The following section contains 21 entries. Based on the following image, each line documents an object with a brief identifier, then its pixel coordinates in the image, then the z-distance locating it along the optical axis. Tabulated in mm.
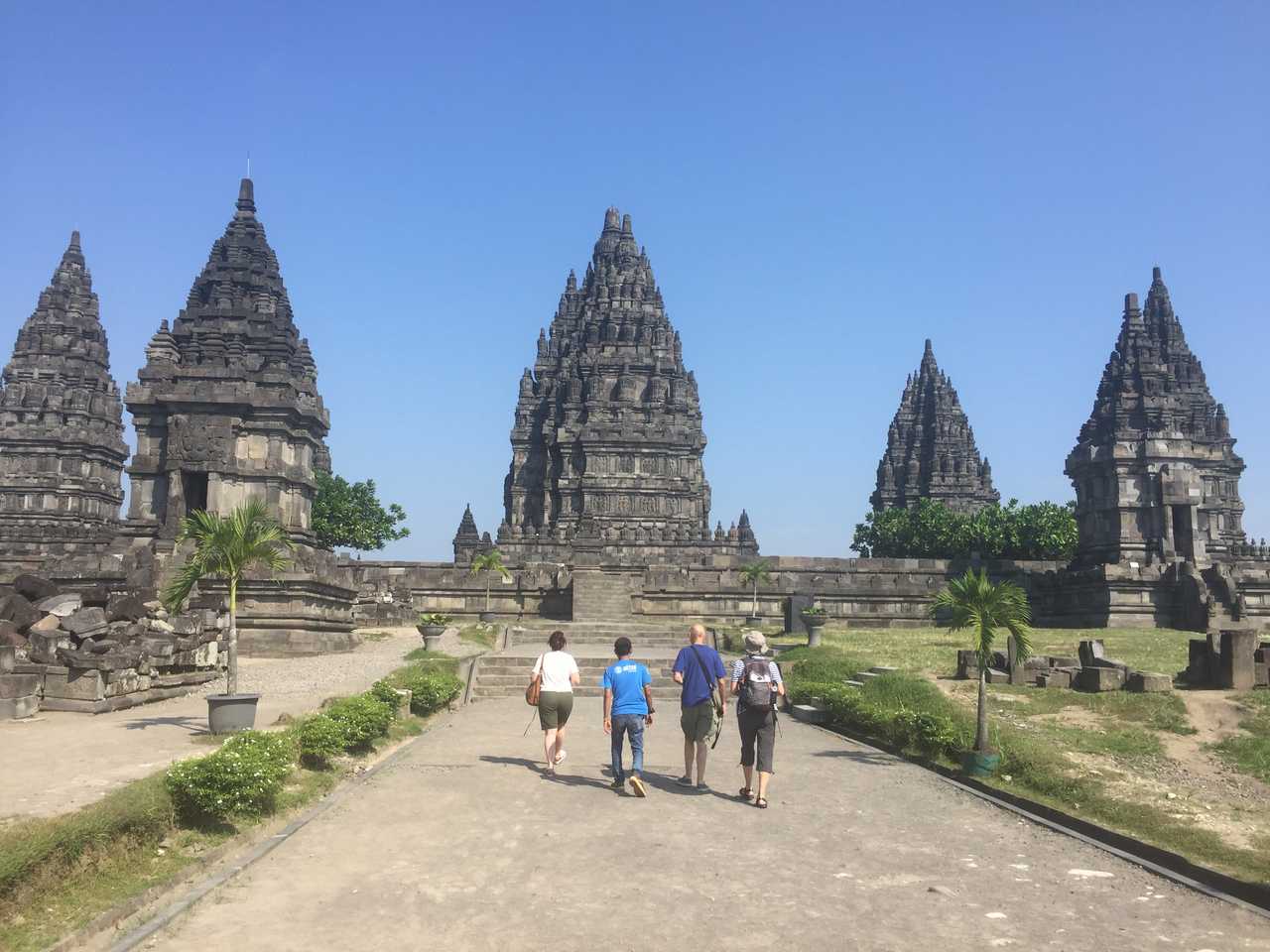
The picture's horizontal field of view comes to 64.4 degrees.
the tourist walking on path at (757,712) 9633
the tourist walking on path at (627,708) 10125
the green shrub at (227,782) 7887
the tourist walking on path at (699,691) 10178
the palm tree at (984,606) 12195
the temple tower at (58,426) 51750
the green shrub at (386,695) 13675
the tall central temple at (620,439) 57844
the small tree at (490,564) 33834
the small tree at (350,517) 64938
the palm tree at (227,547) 14422
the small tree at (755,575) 34344
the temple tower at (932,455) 76812
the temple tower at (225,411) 30781
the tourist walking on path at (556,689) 10922
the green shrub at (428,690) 15266
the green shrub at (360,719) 11344
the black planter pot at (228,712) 11945
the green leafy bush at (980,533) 53162
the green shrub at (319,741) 10648
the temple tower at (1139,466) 35469
